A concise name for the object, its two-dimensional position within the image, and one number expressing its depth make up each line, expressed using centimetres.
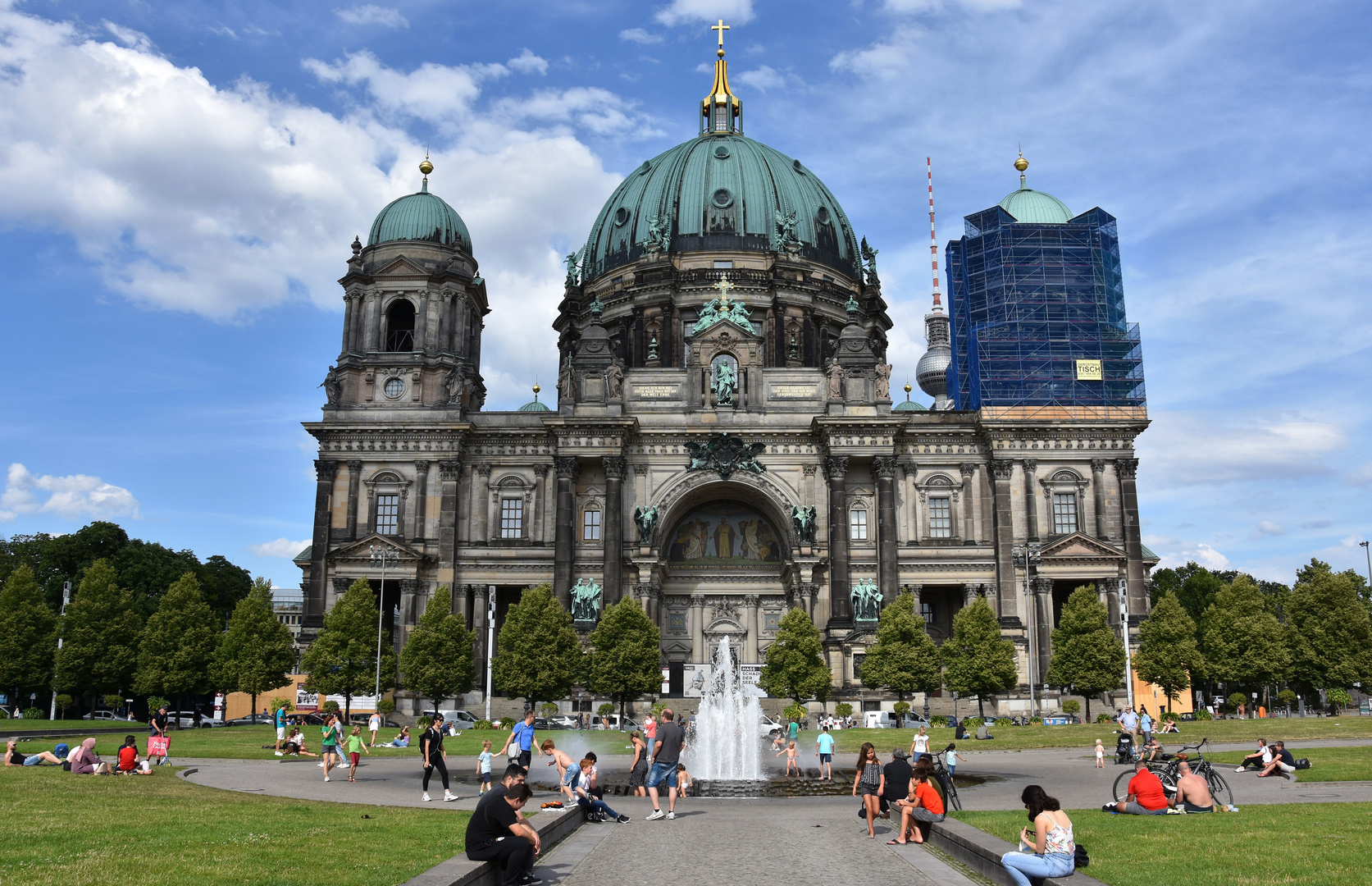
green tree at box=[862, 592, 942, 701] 5519
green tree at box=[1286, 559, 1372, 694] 6191
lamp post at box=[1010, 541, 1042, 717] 6375
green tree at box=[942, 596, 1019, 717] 5459
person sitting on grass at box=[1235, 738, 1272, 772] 2683
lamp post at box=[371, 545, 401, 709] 6456
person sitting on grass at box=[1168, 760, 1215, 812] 1914
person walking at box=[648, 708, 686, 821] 2086
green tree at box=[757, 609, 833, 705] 5594
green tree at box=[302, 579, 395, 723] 5700
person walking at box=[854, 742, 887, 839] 1831
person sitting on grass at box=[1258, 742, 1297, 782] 2522
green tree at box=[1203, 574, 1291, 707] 5731
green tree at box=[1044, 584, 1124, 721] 5591
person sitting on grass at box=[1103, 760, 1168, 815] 1888
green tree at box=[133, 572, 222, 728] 5862
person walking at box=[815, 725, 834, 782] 2862
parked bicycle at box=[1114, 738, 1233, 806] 2025
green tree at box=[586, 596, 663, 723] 5641
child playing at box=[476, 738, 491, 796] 2345
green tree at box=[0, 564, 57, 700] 6059
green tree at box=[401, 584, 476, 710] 5556
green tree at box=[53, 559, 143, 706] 5991
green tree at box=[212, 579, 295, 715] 5762
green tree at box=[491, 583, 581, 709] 5472
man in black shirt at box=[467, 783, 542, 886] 1312
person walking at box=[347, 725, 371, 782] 2736
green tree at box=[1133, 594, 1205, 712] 5638
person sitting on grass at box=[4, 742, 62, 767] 2872
